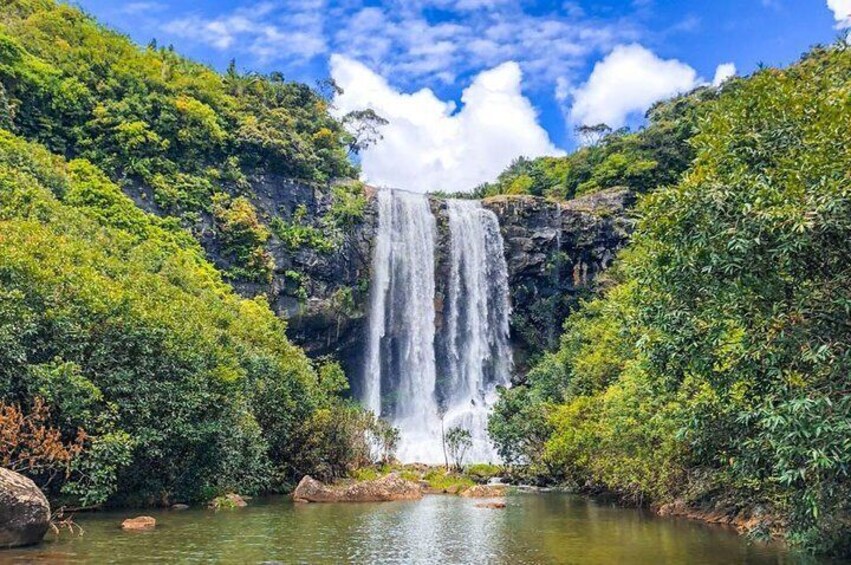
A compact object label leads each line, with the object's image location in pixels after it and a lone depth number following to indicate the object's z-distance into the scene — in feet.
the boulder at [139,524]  56.85
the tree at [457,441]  147.23
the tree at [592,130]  259.41
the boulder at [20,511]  43.19
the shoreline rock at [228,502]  79.05
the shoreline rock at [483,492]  108.58
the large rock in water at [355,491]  91.81
